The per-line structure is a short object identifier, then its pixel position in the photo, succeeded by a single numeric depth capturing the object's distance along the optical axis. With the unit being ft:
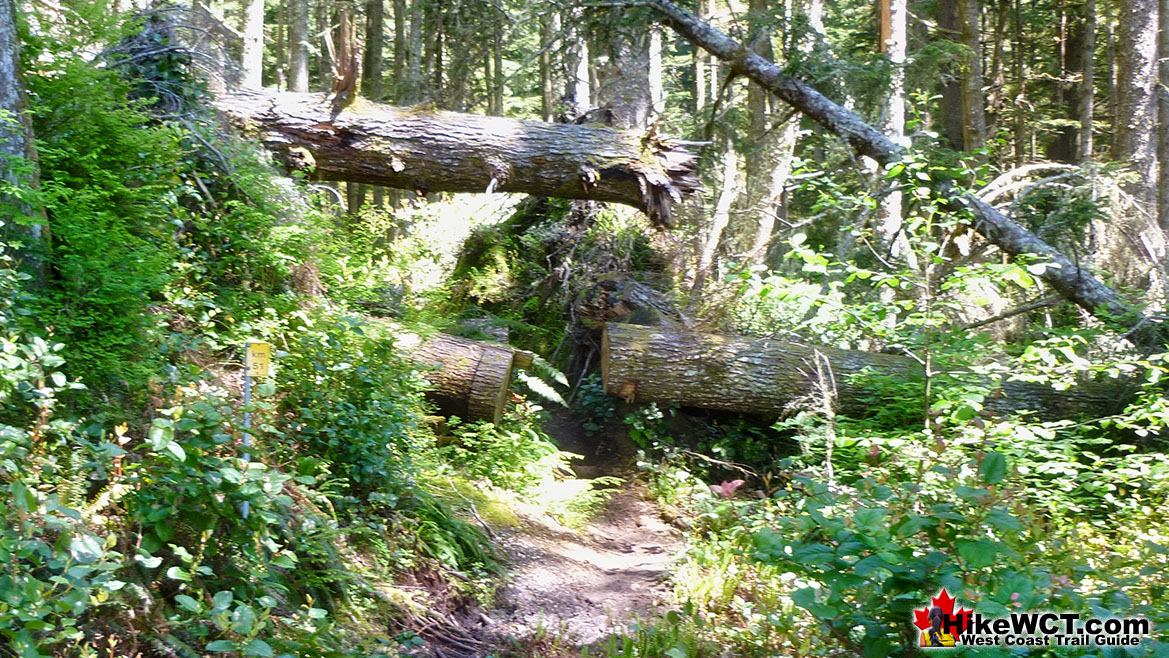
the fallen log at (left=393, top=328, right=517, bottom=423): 23.79
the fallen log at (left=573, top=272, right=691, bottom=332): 29.35
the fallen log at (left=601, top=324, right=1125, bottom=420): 25.84
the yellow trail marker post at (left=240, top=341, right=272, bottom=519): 12.96
